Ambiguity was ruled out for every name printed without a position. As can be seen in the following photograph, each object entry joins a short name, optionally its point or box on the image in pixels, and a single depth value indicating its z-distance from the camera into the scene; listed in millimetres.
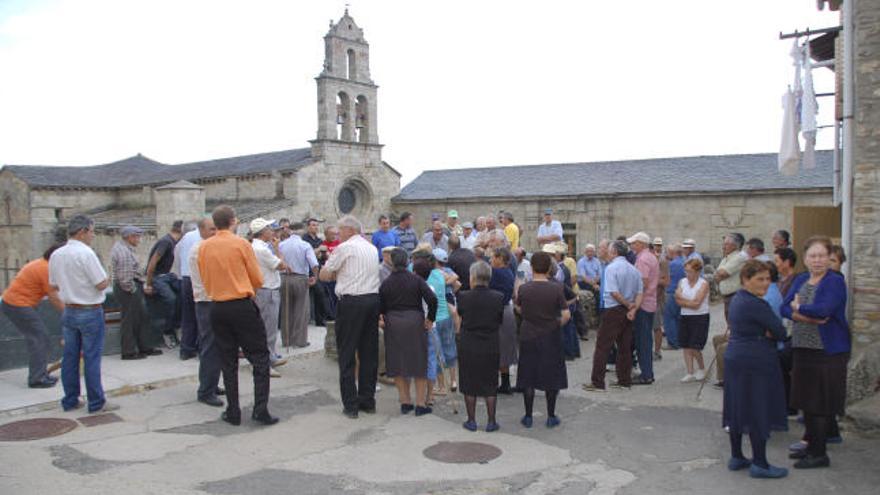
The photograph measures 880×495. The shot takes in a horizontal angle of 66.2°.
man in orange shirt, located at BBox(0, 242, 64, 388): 7445
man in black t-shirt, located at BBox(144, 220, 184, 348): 9258
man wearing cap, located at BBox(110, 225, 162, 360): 8680
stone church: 26484
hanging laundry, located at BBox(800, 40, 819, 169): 9625
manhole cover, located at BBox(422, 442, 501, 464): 5736
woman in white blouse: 8320
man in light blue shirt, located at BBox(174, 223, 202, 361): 8938
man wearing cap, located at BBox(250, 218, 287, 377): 8250
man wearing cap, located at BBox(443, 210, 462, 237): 12187
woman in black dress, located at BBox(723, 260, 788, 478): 5176
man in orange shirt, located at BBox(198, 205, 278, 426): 6414
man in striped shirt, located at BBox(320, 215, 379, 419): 6898
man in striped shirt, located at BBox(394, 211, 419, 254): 11656
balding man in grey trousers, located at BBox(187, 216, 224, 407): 7184
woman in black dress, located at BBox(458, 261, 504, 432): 6453
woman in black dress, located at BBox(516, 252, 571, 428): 6613
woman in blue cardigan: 5410
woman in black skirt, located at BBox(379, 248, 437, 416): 6918
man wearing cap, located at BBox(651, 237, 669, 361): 9961
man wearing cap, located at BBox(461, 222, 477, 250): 11588
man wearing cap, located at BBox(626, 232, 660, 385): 8414
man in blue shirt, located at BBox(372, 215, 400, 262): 11203
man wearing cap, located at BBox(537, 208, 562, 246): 11427
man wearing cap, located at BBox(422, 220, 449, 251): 11125
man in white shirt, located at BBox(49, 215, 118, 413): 6621
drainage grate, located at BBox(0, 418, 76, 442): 6121
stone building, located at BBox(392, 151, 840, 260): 21938
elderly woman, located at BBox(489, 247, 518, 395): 7914
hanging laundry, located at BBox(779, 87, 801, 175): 9648
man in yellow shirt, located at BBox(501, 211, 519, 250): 12148
